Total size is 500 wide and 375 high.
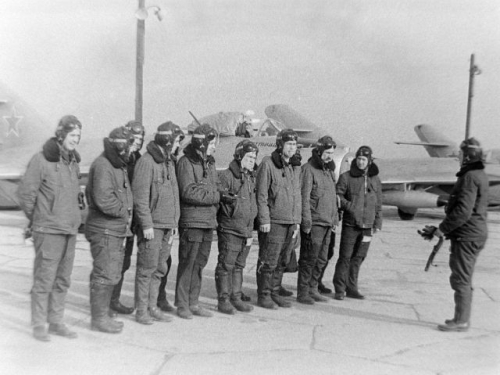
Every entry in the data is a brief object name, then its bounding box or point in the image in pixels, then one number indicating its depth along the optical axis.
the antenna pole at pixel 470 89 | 25.06
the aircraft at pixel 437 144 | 21.06
